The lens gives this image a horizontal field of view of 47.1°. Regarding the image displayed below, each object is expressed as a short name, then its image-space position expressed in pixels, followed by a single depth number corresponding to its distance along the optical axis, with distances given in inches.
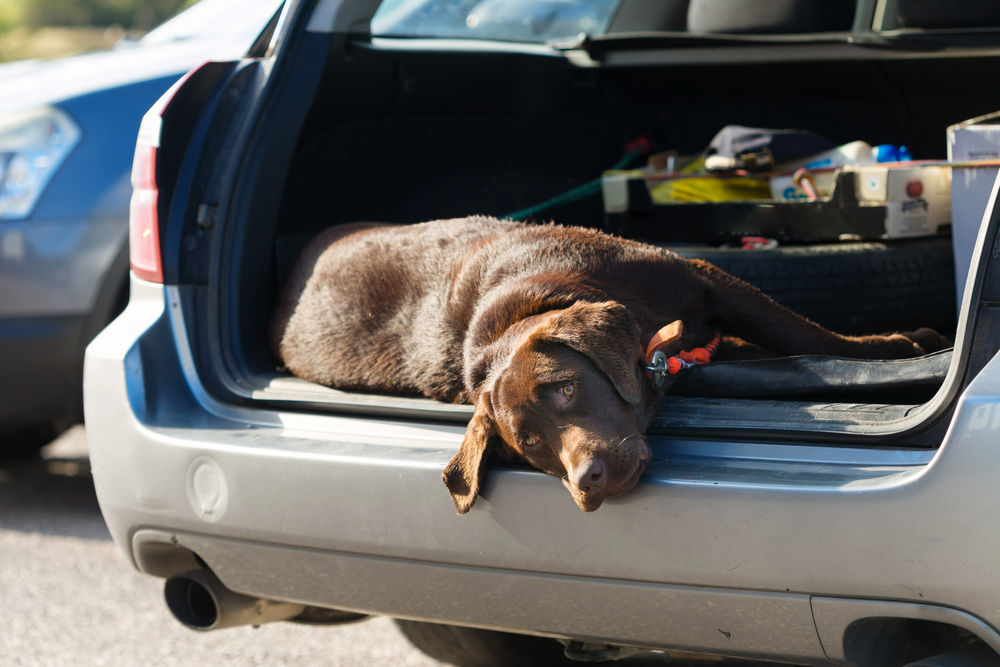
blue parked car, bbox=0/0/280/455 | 177.0
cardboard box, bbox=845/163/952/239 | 130.7
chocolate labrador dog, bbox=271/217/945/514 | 90.8
